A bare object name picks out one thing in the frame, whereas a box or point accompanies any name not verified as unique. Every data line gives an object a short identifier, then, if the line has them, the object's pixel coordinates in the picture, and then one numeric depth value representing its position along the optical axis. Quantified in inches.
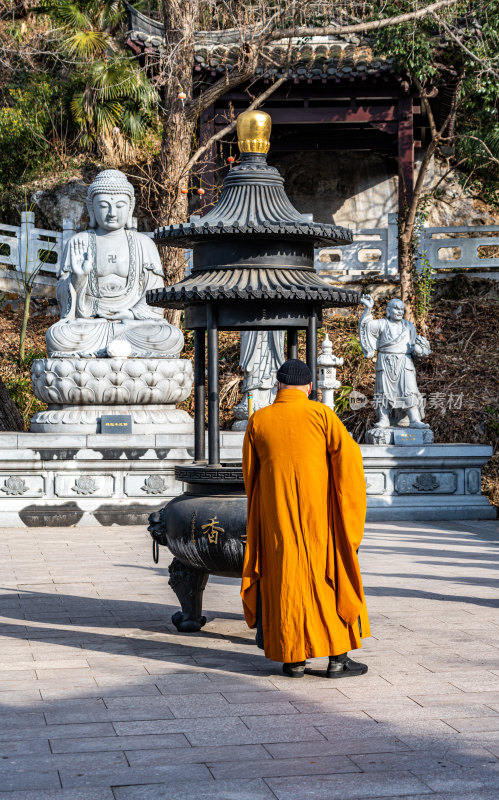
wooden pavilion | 722.2
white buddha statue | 480.7
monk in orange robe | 194.4
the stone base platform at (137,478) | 429.7
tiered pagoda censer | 233.1
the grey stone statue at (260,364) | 598.2
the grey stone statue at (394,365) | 482.0
